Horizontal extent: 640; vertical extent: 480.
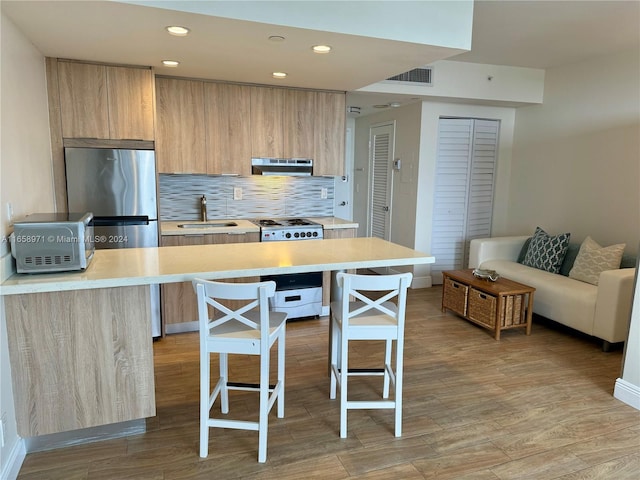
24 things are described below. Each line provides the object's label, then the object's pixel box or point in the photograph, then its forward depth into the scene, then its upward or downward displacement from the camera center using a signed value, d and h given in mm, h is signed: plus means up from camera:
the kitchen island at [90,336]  2088 -810
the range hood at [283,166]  4285 +111
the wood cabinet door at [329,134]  4430 +464
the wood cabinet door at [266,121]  4203 +544
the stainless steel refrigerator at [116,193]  3371 -150
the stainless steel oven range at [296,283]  4051 -996
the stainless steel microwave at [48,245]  2084 -351
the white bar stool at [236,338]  2094 -812
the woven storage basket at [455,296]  4285 -1156
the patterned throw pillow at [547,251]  4453 -704
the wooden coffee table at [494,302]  3887 -1105
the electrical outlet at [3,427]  1958 -1155
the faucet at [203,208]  4427 -326
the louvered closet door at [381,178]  5941 +25
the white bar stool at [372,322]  2264 -783
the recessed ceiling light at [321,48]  2772 +839
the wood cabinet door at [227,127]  4051 +464
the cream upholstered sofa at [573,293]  3471 -942
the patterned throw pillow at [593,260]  3885 -691
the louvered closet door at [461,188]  5379 -78
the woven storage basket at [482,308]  3920 -1158
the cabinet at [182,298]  3795 -1071
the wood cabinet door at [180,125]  3895 +454
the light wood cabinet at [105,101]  3270 +559
